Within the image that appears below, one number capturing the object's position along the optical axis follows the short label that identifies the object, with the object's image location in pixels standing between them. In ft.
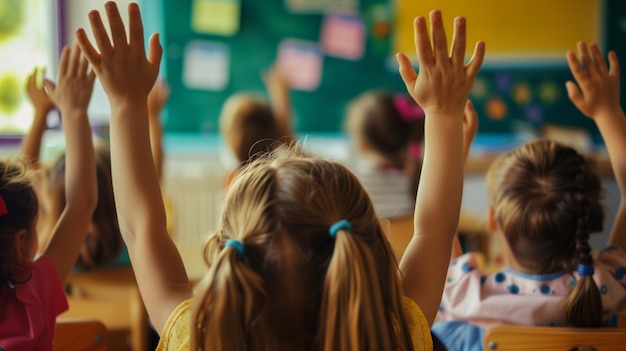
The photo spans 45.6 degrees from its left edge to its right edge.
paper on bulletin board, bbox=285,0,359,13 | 14.57
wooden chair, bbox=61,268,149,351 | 7.19
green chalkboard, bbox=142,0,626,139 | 14.28
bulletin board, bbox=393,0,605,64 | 15.24
